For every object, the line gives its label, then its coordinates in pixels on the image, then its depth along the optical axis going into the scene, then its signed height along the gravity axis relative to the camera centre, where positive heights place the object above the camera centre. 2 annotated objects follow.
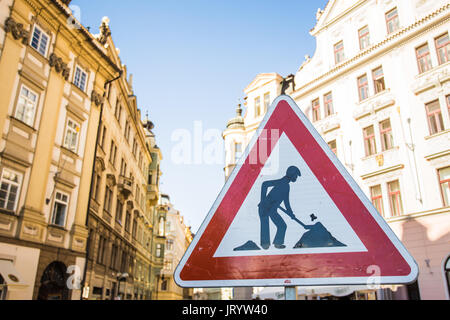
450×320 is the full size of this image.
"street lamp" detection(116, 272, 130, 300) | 25.87 +0.73
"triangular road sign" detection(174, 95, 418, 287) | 1.75 +0.32
